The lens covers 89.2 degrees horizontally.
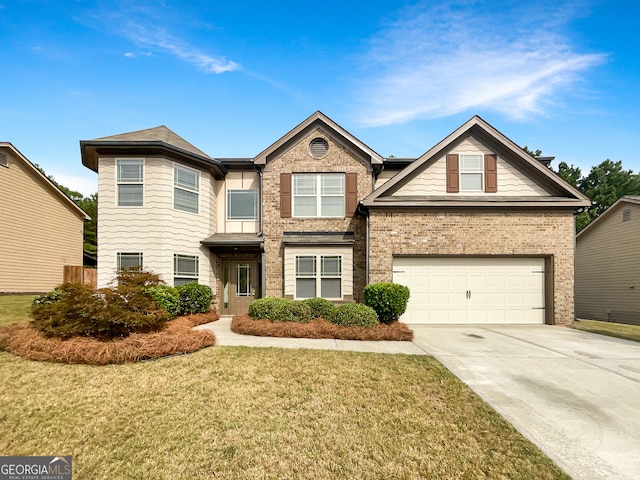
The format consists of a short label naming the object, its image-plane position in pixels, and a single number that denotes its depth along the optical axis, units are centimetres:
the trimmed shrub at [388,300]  1050
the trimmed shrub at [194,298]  1193
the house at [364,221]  1234
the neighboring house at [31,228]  1686
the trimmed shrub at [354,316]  981
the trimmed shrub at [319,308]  1049
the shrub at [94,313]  739
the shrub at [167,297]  1091
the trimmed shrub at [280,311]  1032
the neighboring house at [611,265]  1709
